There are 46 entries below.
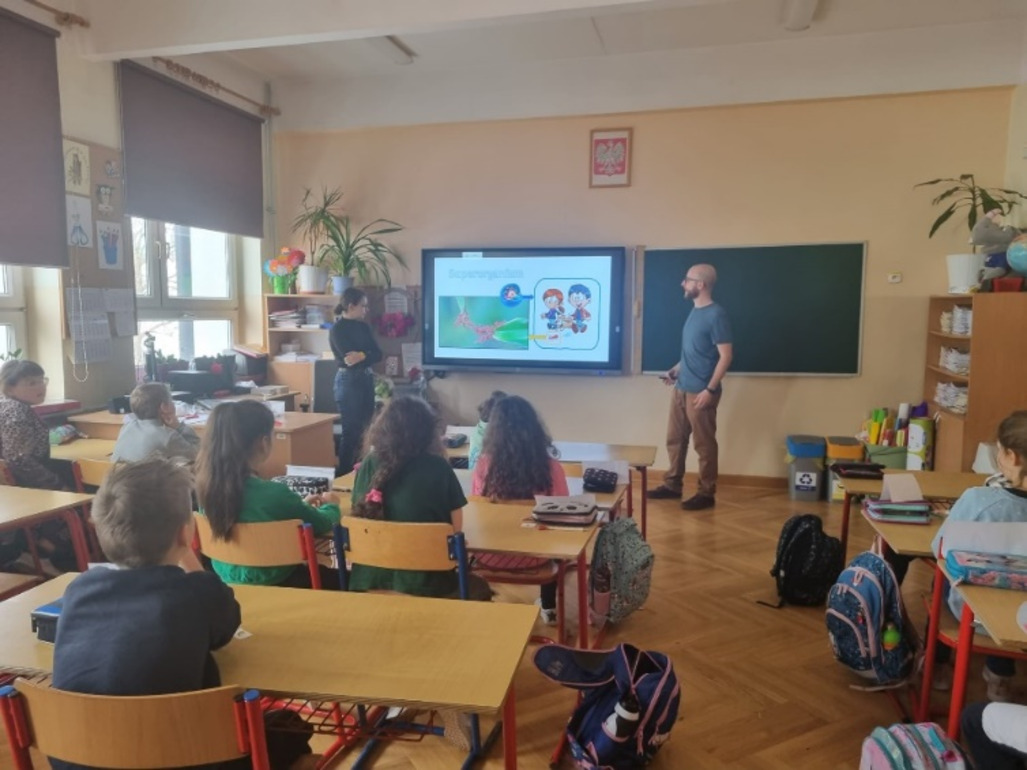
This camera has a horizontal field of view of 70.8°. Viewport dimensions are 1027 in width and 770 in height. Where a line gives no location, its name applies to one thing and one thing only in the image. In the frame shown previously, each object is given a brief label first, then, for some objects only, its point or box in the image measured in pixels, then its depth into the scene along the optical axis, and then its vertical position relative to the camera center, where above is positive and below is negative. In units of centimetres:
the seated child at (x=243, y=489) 211 -52
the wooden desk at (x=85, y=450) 372 -75
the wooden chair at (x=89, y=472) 310 -71
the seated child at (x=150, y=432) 328 -56
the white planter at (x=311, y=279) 584 +27
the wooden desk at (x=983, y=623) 159 -68
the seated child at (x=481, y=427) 288 -51
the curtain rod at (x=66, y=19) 409 +166
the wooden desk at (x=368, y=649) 134 -69
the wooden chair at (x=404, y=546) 206 -67
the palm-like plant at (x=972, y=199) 463 +80
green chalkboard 517 +12
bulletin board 422 +32
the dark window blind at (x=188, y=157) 469 +110
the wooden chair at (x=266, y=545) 209 -68
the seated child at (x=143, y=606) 127 -54
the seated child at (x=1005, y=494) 204 -50
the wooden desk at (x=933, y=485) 287 -68
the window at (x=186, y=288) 510 +17
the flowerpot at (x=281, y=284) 595 +23
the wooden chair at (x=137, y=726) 116 -68
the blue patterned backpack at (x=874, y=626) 249 -106
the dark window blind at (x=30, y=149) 377 +86
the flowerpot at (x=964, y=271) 443 +30
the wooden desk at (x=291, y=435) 424 -77
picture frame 547 +120
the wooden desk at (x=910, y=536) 228 -72
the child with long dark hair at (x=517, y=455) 274 -53
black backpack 326 -112
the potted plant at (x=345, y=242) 594 +59
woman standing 507 -39
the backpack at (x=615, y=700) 204 -111
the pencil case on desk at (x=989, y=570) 180 -63
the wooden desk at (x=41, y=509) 255 -73
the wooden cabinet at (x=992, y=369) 407 -28
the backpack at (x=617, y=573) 296 -106
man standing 482 -35
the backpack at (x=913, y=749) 173 -105
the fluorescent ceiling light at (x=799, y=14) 437 +189
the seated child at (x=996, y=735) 149 -90
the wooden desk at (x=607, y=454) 346 -69
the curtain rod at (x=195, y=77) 492 +166
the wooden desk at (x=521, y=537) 219 -71
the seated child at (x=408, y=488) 225 -56
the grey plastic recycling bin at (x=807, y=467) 508 -106
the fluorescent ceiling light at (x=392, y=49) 502 +188
